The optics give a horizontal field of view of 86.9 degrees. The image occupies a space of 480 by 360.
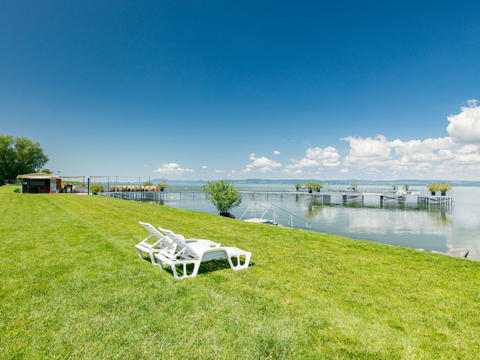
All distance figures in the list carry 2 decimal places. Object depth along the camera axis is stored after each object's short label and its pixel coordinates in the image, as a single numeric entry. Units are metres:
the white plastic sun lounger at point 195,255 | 4.18
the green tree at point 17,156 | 48.72
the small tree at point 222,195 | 19.63
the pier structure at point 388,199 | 41.72
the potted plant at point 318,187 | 58.34
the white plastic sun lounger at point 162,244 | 4.60
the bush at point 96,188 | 37.44
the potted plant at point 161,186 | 55.14
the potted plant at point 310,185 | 58.64
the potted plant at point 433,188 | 48.53
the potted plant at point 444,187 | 46.38
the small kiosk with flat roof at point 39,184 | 26.89
